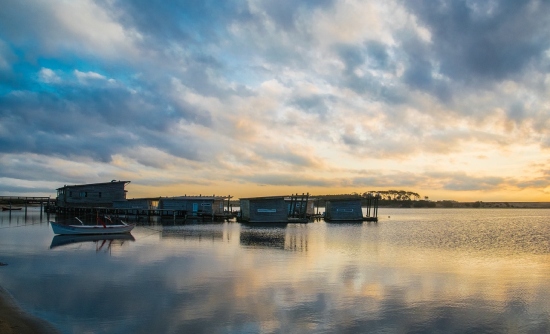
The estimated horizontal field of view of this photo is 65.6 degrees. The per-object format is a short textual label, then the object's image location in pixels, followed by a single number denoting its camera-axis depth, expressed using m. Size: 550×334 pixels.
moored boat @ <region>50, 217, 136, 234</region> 38.78
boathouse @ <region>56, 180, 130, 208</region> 74.25
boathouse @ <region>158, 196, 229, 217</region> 70.31
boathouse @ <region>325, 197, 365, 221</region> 72.32
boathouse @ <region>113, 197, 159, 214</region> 73.81
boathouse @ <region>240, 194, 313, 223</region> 63.47
